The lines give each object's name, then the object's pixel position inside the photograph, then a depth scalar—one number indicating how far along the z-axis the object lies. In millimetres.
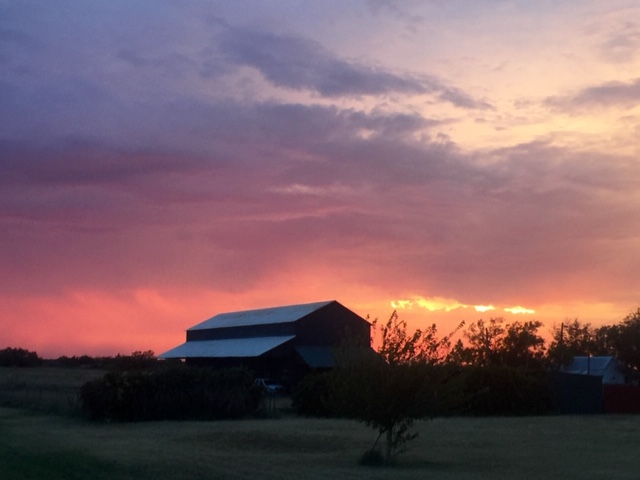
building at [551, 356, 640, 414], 57781
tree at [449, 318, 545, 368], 81750
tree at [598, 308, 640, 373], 93250
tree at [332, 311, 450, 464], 26203
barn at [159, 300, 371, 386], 72125
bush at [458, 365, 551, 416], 56250
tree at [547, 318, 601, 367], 86750
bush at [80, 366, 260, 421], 45938
